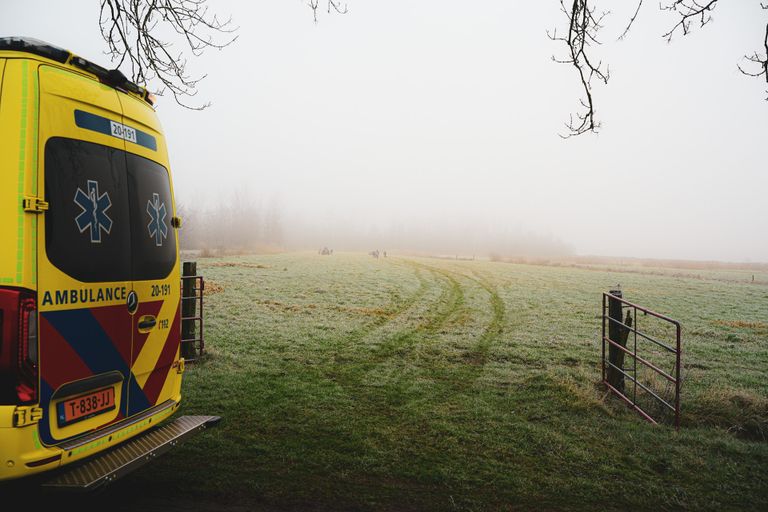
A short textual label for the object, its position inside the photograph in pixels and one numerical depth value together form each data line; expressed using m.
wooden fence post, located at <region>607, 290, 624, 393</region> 6.73
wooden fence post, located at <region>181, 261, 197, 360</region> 7.96
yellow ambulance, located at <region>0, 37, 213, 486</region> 2.70
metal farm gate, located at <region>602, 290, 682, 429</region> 5.85
